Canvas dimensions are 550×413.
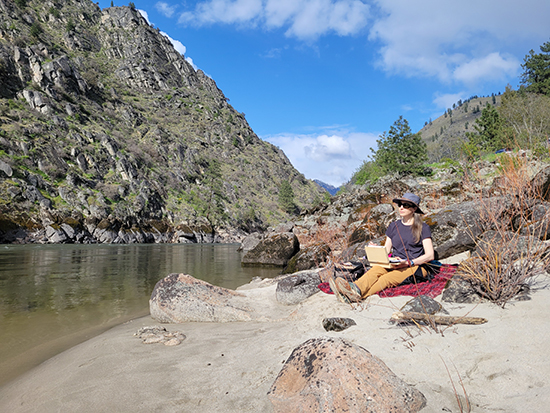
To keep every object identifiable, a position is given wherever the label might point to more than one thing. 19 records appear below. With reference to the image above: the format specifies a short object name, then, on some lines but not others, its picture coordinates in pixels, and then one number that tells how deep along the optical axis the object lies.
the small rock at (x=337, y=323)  3.68
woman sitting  4.55
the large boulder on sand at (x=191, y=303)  5.26
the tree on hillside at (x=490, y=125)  35.31
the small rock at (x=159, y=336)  4.12
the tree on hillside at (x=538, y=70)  43.35
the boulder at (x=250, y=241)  21.77
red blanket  4.19
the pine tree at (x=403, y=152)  30.19
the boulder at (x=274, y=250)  15.16
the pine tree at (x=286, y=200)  84.56
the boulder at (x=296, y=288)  5.91
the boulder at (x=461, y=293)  3.45
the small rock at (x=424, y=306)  3.34
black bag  5.20
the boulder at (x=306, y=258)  11.44
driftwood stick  2.88
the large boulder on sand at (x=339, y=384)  2.02
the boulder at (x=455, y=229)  6.57
